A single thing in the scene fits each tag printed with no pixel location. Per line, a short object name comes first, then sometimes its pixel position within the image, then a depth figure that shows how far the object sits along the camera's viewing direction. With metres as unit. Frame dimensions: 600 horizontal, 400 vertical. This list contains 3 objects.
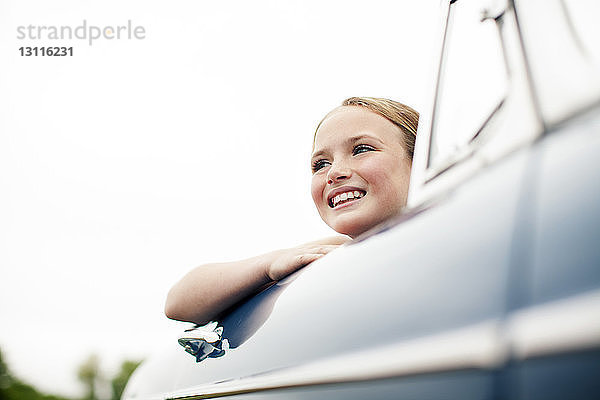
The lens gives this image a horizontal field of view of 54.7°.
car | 0.62
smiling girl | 1.74
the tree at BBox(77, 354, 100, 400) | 54.84
